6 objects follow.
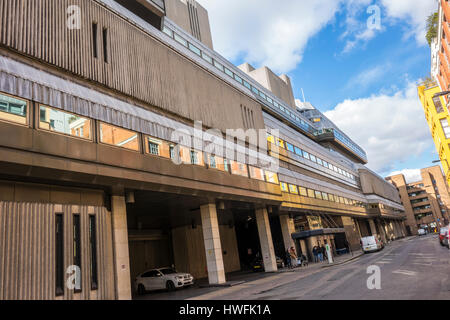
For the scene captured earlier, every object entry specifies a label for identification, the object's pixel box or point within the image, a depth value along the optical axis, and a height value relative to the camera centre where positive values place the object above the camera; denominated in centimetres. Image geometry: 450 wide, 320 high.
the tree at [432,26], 3055 +1804
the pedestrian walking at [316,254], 3478 -185
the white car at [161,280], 2130 -139
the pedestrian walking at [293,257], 3183 -171
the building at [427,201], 12862 +716
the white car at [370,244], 3966 -191
